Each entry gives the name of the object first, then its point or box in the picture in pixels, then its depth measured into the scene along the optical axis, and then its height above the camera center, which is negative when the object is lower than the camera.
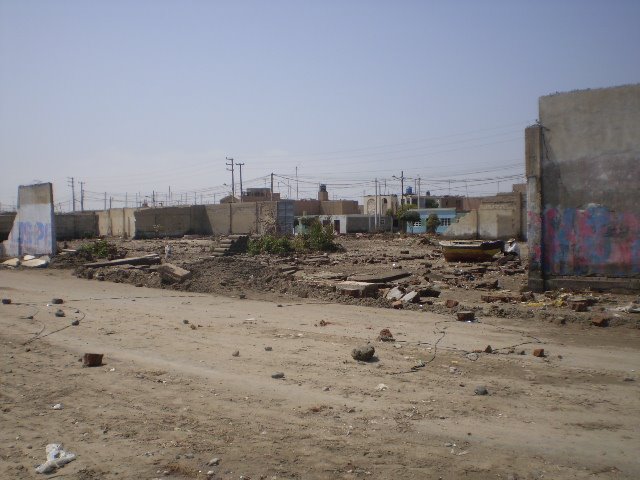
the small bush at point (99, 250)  24.05 -0.77
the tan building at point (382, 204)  78.69 +3.17
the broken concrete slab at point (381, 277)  15.57 -1.37
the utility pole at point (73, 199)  119.56 +6.56
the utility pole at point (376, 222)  63.42 +0.49
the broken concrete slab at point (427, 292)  13.50 -1.52
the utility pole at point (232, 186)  78.07 +5.95
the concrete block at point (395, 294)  12.85 -1.48
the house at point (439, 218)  58.59 +0.70
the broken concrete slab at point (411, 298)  12.36 -1.50
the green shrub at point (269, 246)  26.96 -0.80
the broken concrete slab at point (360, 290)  13.28 -1.43
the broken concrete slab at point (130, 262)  20.39 -1.09
